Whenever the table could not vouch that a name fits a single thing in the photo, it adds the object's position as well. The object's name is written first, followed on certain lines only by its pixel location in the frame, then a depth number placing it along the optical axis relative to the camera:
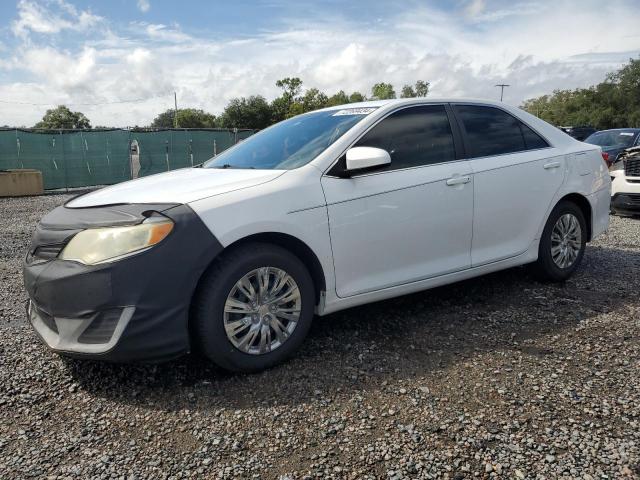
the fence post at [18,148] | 15.52
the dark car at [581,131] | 18.03
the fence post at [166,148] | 18.31
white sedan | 2.63
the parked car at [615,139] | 11.00
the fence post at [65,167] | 16.09
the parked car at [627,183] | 8.12
